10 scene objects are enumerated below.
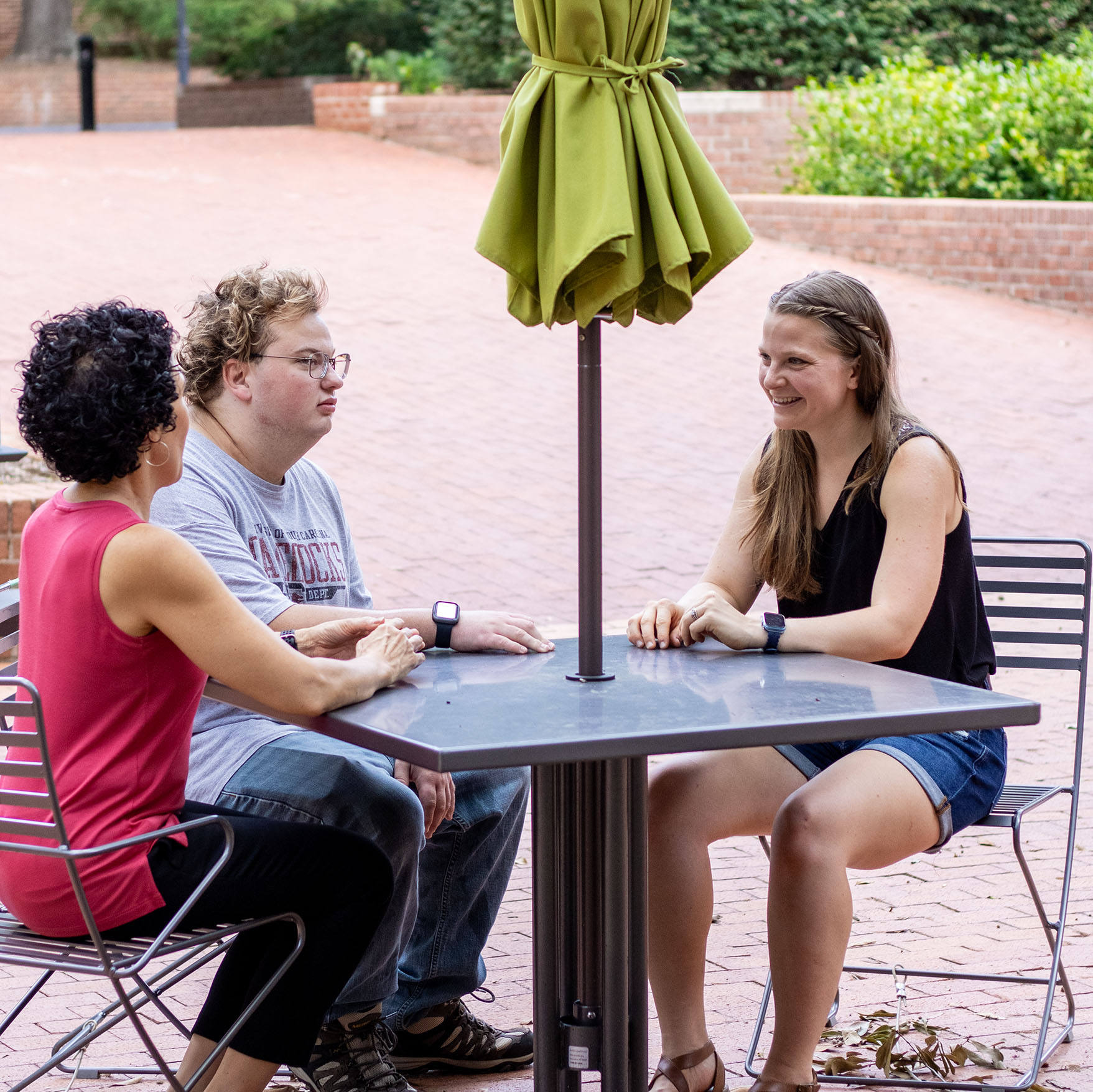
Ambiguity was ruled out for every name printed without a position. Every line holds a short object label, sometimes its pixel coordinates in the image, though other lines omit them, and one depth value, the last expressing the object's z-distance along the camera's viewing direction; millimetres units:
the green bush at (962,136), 29187
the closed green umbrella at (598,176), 5367
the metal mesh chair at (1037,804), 6590
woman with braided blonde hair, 5973
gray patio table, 5059
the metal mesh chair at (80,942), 4895
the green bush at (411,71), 40937
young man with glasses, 6203
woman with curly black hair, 5086
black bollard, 47844
